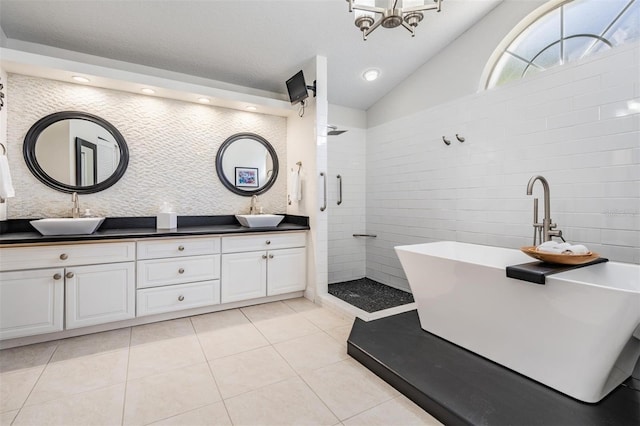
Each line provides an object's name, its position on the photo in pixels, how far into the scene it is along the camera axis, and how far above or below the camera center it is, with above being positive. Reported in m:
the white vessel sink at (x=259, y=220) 3.30 -0.10
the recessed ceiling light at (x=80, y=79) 2.72 +1.19
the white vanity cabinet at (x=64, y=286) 2.26 -0.61
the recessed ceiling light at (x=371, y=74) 3.70 +1.70
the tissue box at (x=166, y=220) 3.03 -0.10
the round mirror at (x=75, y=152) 2.77 +0.55
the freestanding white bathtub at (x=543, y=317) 1.46 -0.60
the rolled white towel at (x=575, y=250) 1.81 -0.22
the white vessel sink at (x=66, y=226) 2.39 -0.13
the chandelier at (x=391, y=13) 1.83 +1.23
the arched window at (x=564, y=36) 2.24 +1.48
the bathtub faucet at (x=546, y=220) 2.08 -0.05
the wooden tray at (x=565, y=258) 1.77 -0.27
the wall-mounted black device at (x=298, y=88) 3.23 +1.35
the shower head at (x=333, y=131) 4.28 +1.15
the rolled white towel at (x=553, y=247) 1.82 -0.21
